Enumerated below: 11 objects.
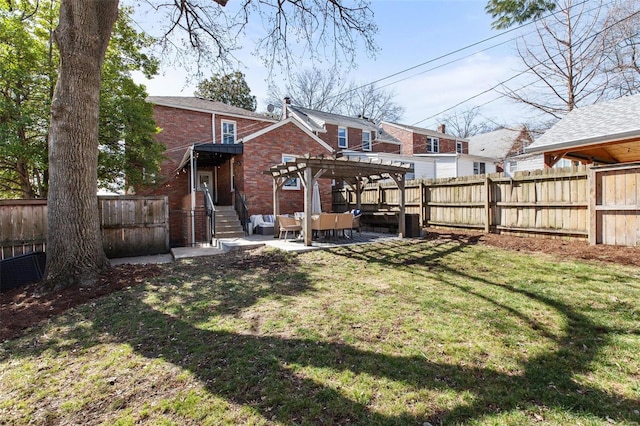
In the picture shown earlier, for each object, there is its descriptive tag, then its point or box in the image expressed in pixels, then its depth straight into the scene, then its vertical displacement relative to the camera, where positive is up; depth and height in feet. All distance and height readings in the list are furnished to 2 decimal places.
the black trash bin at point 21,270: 20.10 -3.70
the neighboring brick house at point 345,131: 78.43 +19.24
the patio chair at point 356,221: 36.23 -1.90
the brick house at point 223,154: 46.85 +8.19
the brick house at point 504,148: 85.97 +17.47
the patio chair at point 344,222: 33.63 -1.81
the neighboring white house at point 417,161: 74.02 +10.28
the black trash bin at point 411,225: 36.37 -2.55
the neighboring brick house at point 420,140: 91.09 +19.12
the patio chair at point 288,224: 34.24 -1.97
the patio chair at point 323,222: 32.34 -1.73
